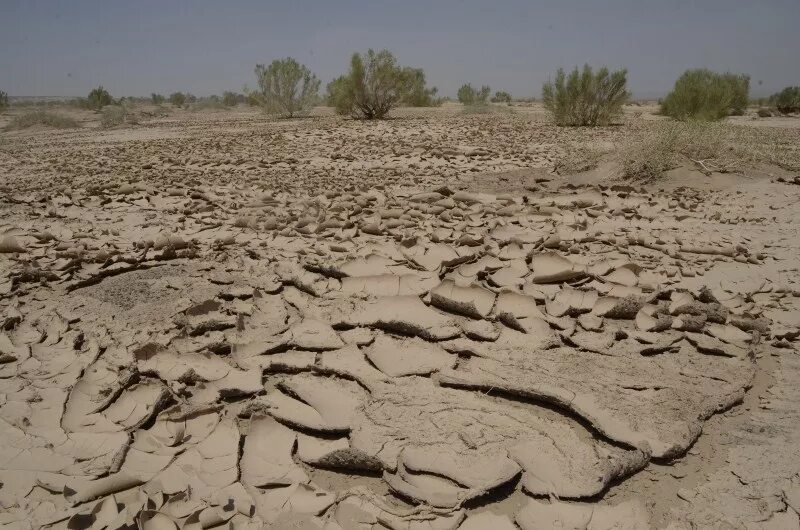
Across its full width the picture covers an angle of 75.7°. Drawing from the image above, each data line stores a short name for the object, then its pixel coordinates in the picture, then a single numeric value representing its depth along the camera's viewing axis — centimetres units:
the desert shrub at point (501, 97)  3871
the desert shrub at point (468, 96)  2955
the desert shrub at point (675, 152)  572
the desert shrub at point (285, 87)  1870
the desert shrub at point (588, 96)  1284
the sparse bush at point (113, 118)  1582
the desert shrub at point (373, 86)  1584
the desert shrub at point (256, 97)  1945
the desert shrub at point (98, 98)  2856
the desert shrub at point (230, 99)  3636
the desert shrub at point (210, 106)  3082
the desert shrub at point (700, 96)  1513
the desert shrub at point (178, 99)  3372
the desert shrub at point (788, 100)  2009
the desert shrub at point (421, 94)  2369
